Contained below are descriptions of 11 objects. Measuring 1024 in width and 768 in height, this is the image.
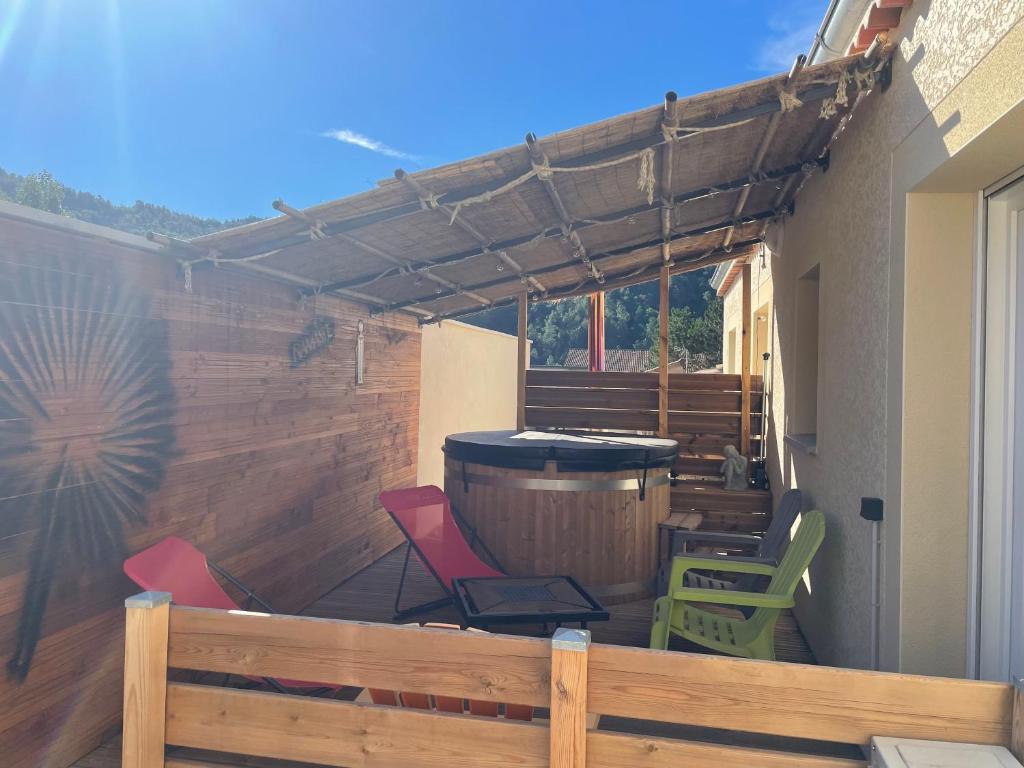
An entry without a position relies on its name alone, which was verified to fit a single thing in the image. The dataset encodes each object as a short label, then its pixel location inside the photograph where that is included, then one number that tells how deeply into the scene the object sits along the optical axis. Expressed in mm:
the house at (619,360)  39438
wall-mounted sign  5031
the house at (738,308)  7989
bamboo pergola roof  3334
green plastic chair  3543
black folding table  3713
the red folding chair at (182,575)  3146
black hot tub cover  5230
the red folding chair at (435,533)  4824
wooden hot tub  5238
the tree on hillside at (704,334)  26438
